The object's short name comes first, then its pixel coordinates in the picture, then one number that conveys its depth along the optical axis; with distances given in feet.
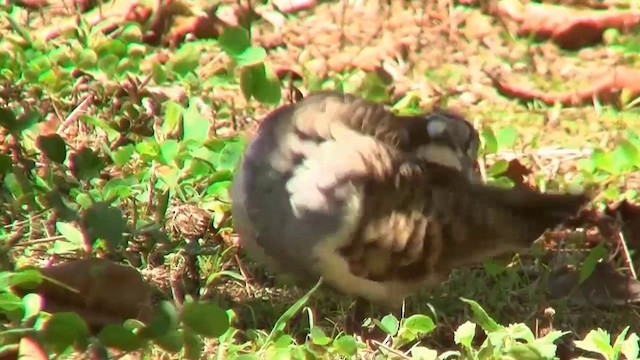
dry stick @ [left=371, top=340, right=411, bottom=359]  21.46
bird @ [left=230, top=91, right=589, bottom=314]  23.03
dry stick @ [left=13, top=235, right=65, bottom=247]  23.61
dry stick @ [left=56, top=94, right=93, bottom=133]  29.49
